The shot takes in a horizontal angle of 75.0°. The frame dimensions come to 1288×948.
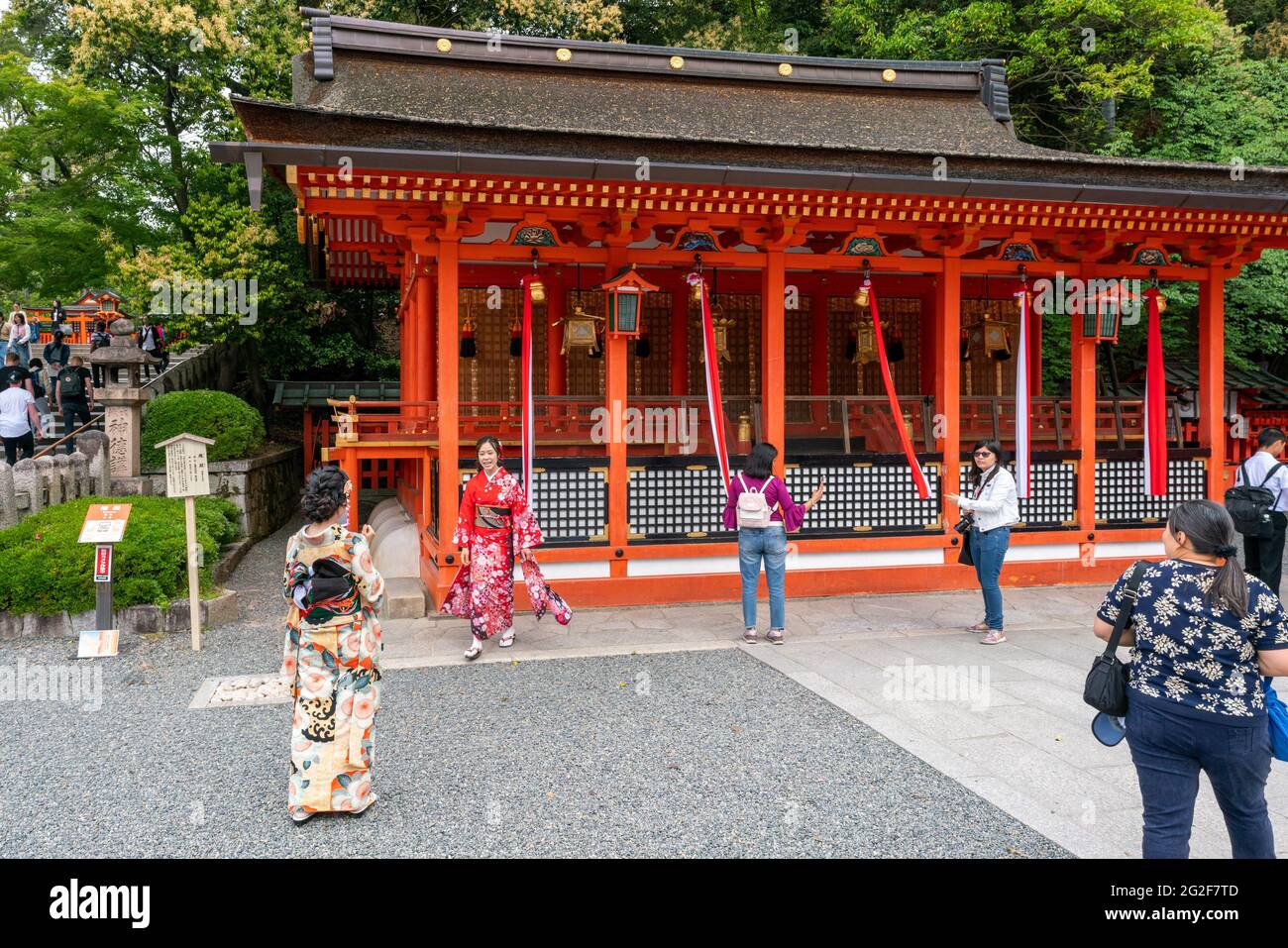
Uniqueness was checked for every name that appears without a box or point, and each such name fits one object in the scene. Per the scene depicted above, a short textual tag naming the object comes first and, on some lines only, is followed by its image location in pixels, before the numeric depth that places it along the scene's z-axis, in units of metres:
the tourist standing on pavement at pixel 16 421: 11.97
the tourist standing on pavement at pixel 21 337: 14.71
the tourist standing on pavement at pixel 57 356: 15.73
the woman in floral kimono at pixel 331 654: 4.33
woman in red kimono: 7.24
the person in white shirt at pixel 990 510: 7.55
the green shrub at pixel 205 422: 12.58
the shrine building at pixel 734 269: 8.38
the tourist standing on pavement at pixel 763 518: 7.50
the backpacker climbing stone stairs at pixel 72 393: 13.73
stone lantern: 11.52
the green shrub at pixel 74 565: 8.05
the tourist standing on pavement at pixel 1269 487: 7.94
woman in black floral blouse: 3.09
